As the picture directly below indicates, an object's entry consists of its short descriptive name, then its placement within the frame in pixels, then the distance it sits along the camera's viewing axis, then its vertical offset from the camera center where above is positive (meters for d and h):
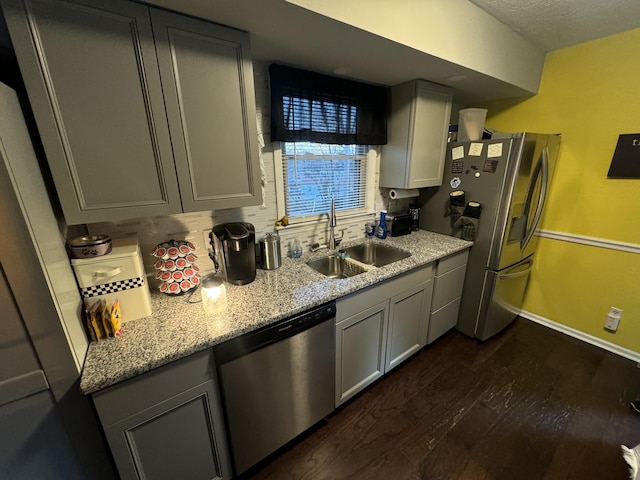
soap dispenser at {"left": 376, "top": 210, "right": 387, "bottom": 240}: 2.21 -0.51
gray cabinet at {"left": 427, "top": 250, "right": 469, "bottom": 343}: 1.96 -1.00
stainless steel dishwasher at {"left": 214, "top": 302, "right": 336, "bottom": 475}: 1.07 -0.98
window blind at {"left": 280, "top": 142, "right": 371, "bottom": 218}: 1.80 -0.06
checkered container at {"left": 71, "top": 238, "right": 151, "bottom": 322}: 0.96 -0.42
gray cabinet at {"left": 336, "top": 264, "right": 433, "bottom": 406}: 1.46 -1.02
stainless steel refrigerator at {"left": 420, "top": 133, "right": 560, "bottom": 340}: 1.82 -0.35
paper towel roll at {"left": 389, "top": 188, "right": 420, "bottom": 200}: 2.21 -0.21
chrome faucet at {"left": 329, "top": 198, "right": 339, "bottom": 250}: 1.89 -0.43
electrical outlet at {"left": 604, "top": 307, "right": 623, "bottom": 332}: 2.02 -1.22
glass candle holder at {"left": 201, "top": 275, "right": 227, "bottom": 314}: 1.13 -0.56
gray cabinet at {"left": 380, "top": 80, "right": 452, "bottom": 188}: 1.89 +0.26
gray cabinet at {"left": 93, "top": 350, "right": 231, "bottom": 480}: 0.86 -0.93
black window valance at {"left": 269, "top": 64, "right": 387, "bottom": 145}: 1.55 +0.41
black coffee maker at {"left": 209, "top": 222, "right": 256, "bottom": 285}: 1.32 -0.43
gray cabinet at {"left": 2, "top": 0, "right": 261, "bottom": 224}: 0.81 +0.24
